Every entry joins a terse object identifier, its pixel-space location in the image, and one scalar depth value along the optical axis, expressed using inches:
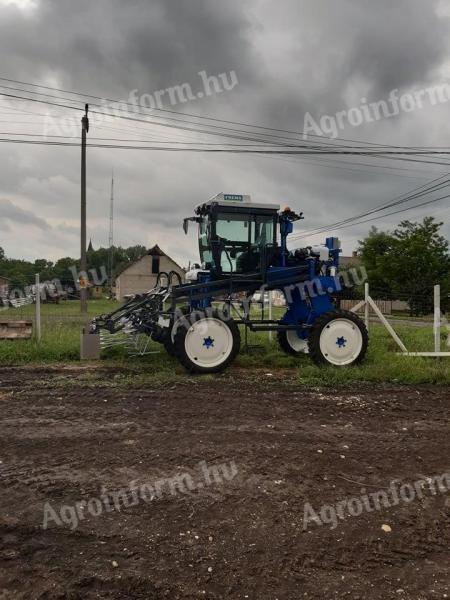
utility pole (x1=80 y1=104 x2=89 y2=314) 833.5
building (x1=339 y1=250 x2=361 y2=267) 3026.6
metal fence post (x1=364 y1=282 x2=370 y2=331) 444.6
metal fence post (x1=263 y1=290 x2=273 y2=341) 476.6
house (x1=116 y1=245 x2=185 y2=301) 2591.0
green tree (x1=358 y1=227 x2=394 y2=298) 1683.3
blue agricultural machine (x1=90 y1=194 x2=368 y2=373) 357.7
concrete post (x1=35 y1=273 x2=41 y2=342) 443.7
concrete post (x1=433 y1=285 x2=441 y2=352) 394.3
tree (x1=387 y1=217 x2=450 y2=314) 1487.5
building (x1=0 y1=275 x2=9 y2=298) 853.2
